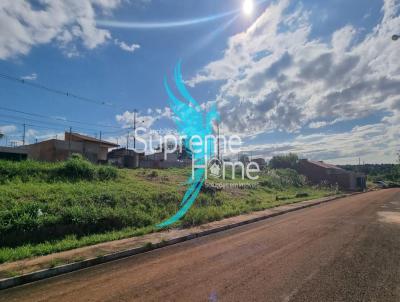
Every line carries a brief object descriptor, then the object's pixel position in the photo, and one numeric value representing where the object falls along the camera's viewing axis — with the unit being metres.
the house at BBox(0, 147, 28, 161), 24.80
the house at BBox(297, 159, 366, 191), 57.38
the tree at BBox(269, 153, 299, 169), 73.76
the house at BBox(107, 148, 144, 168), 36.92
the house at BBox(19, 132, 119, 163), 30.70
